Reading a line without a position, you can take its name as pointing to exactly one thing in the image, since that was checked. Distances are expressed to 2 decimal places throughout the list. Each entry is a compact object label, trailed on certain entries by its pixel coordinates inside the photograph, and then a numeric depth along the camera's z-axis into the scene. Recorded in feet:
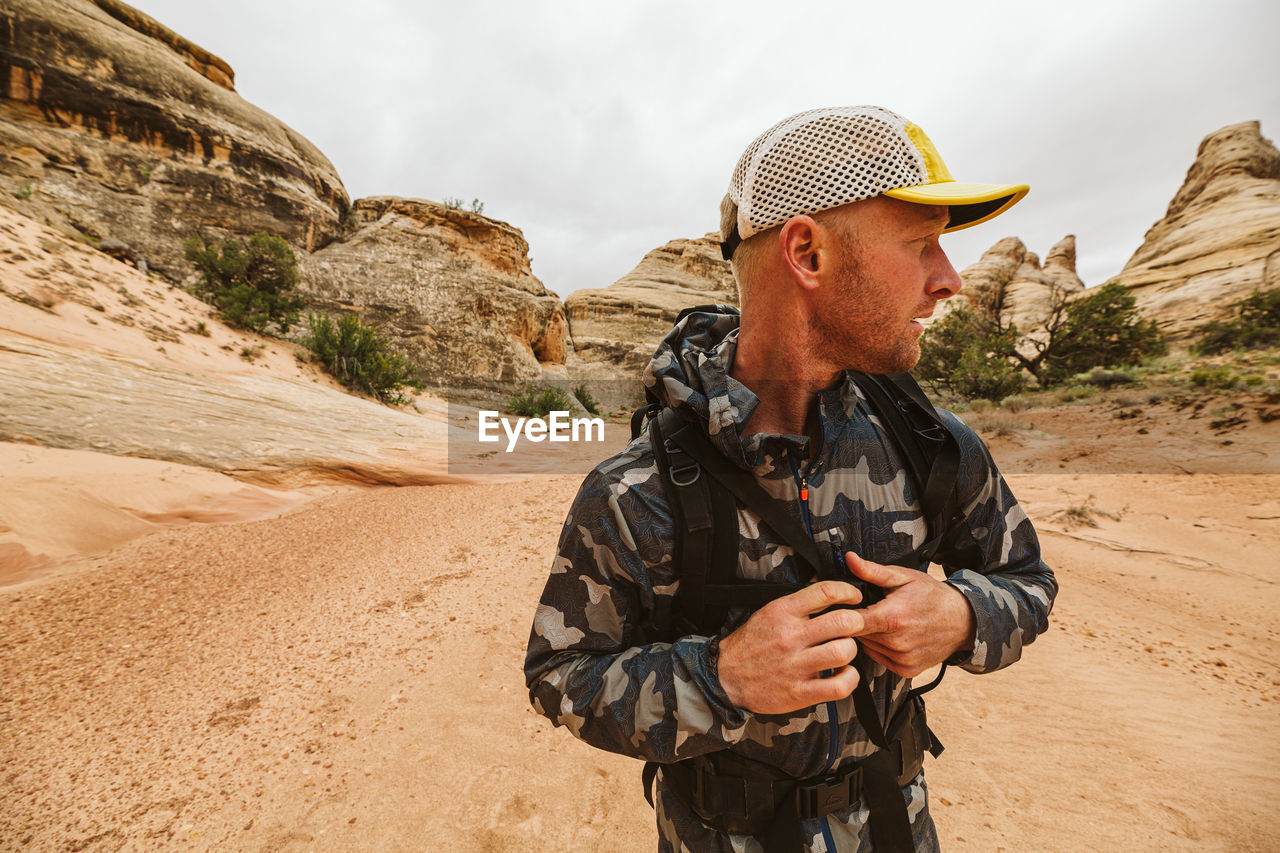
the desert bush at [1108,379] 46.70
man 3.19
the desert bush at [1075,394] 43.32
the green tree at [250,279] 45.85
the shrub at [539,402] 71.56
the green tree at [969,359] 53.88
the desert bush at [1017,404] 43.34
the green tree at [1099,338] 57.67
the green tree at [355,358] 48.73
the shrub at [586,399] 92.96
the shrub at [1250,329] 49.34
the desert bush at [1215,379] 33.89
